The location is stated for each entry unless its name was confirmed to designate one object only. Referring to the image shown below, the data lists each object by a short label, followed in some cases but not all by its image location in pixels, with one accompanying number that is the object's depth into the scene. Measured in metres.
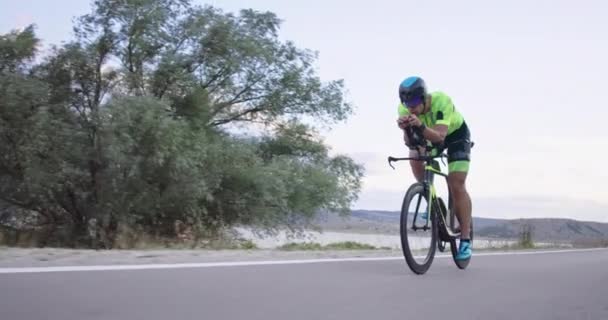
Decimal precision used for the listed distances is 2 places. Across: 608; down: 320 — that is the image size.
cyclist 5.56
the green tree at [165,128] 18.67
